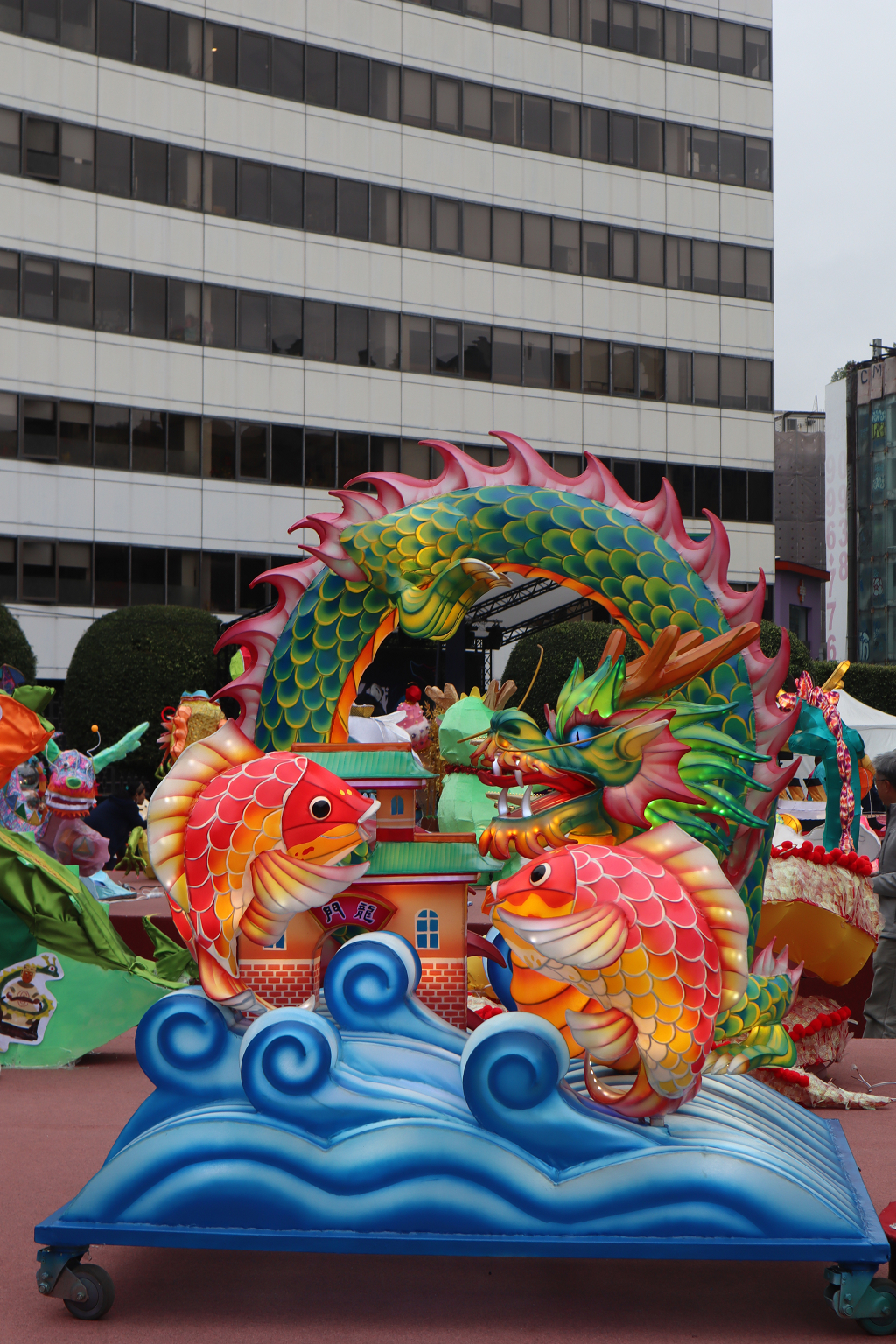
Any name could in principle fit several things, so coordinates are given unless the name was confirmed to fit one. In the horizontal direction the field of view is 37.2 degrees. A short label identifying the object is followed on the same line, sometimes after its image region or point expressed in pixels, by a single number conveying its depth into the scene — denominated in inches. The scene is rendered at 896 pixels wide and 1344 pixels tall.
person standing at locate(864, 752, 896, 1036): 279.1
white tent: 755.4
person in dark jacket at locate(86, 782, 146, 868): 610.9
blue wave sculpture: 136.8
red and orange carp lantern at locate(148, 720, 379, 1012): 165.5
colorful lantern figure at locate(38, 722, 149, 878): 490.6
